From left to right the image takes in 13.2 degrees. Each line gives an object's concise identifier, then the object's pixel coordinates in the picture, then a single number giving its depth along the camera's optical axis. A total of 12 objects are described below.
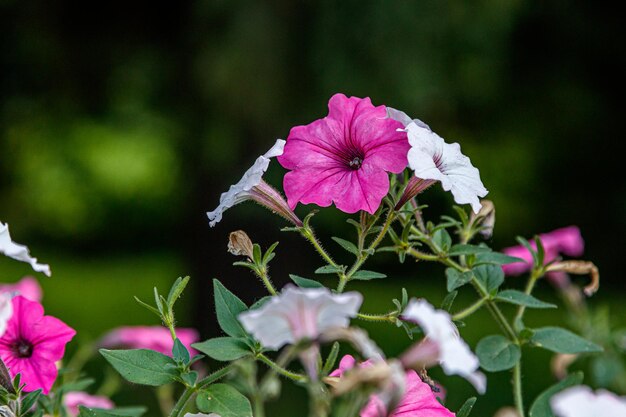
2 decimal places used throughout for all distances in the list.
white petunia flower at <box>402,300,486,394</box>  1.07
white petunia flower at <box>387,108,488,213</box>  1.20
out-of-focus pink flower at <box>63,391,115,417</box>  1.41
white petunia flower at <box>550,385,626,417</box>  1.07
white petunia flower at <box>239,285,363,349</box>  1.09
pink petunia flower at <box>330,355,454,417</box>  1.20
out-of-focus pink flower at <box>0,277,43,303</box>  1.58
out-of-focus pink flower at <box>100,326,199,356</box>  1.60
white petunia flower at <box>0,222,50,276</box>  1.16
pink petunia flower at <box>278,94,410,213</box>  1.22
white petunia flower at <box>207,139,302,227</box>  1.23
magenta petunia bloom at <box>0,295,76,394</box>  1.26
